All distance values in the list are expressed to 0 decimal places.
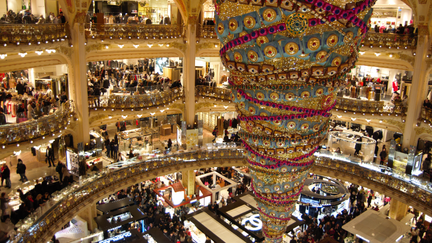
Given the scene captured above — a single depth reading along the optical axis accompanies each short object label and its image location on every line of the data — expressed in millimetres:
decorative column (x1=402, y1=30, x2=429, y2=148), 23453
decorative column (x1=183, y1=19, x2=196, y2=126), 27312
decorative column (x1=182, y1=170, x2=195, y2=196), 28266
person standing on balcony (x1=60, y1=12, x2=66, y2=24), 20672
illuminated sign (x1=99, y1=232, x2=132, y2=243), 19484
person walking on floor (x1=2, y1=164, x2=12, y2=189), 18203
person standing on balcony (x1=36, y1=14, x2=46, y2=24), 19098
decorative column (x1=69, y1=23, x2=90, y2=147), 21516
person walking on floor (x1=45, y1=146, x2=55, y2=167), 21781
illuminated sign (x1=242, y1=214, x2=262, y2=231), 21616
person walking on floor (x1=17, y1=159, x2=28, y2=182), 18844
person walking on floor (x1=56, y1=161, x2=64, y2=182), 20166
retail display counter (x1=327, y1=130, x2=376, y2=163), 25719
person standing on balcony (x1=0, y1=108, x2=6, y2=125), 16848
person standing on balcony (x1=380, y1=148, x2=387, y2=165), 25997
